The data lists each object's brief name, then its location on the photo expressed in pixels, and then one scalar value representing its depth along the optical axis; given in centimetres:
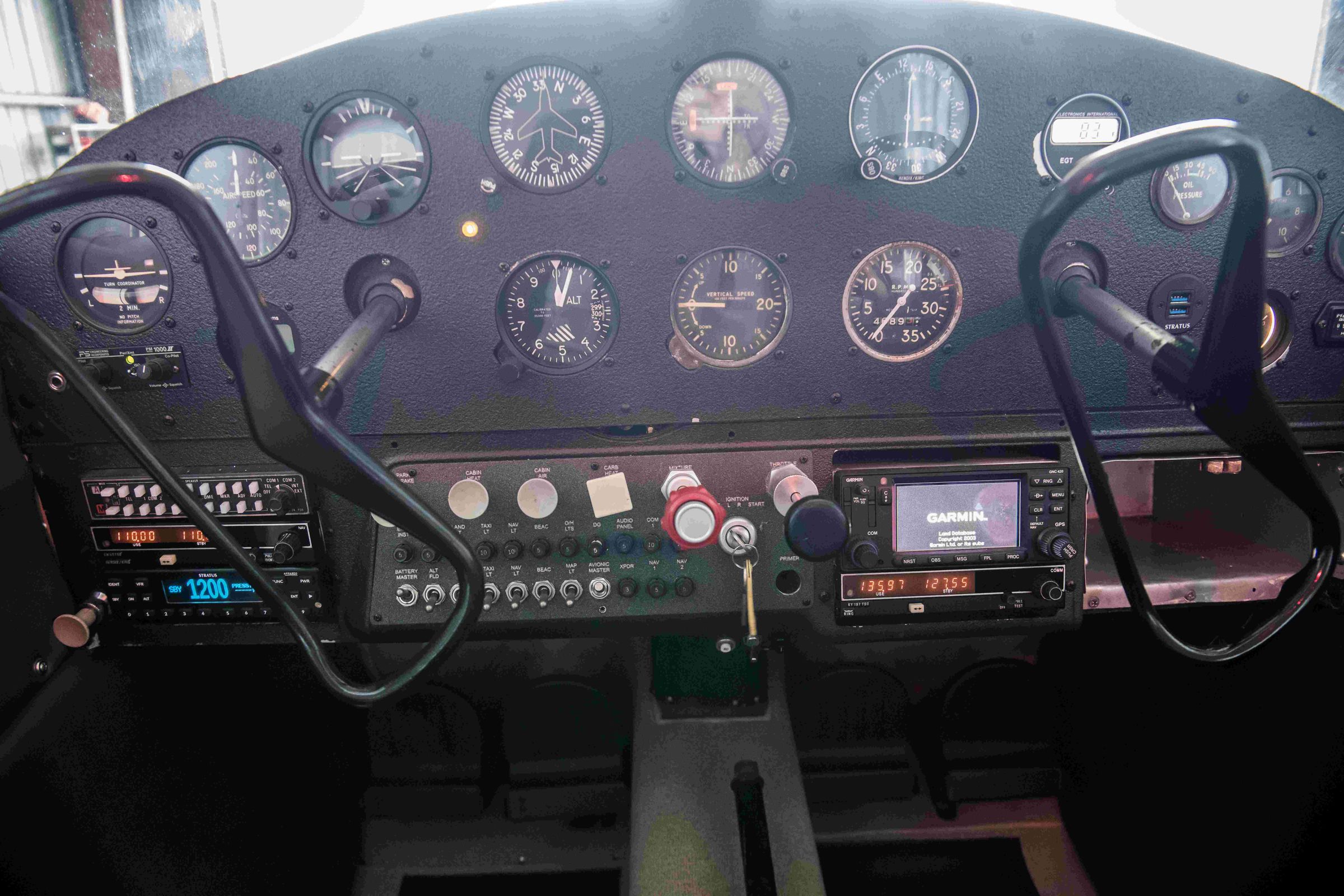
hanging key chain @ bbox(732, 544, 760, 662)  48
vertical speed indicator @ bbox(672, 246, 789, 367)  50
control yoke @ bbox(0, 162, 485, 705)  29
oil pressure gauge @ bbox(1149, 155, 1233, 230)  50
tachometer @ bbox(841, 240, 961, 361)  50
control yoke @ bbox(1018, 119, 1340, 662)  31
